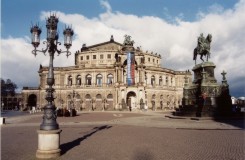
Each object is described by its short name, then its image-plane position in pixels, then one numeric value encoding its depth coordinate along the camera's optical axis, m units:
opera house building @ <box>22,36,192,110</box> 74.19
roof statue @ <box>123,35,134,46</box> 76.25
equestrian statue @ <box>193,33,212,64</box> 31.48
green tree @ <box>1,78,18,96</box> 126.49
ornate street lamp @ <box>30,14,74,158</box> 9.60
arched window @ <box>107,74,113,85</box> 79.36
